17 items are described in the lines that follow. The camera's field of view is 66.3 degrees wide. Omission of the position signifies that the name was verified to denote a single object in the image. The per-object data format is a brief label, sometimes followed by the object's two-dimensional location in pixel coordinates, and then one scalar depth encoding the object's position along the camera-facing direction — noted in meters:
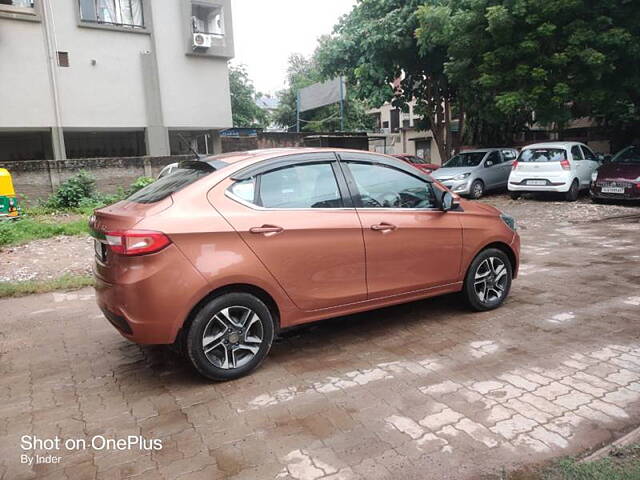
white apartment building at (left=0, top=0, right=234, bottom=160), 17.94
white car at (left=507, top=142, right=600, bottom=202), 13.33
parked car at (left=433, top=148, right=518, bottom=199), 15.34
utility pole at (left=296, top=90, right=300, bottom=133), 32.73
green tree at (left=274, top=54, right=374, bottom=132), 36.44
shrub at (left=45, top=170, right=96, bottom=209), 13.90
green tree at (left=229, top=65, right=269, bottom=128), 35.62
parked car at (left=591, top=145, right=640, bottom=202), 12.16
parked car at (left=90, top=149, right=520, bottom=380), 3.26
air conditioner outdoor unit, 20.71
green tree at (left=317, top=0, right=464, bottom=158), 17.39
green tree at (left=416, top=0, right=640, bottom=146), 13.07
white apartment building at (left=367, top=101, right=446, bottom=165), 31.34
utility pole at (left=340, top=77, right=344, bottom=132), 29.49
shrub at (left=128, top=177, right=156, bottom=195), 14.64
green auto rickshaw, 11.27
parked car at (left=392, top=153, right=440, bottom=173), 19.21
